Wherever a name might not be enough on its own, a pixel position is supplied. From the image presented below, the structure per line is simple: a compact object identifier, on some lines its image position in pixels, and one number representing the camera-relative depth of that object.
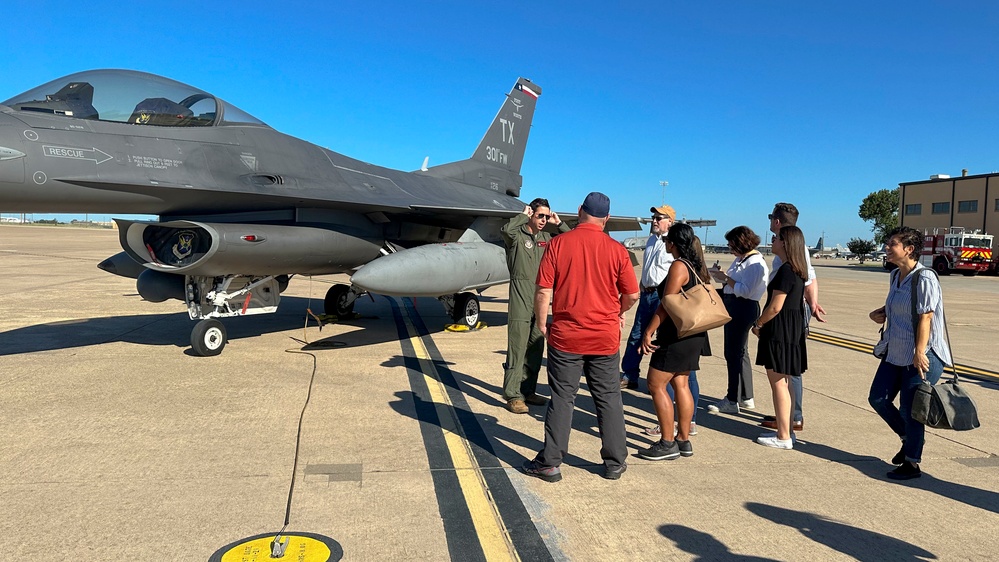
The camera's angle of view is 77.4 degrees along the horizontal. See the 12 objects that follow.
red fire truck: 34.12
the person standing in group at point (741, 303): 5.22
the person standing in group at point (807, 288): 5.02
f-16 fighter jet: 6.31
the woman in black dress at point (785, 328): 4.68
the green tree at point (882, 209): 78.69
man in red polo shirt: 3.97
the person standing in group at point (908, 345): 3.94
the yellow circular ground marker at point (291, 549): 2.92
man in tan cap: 5.95
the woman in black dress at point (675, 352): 4.28
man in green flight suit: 5.65
